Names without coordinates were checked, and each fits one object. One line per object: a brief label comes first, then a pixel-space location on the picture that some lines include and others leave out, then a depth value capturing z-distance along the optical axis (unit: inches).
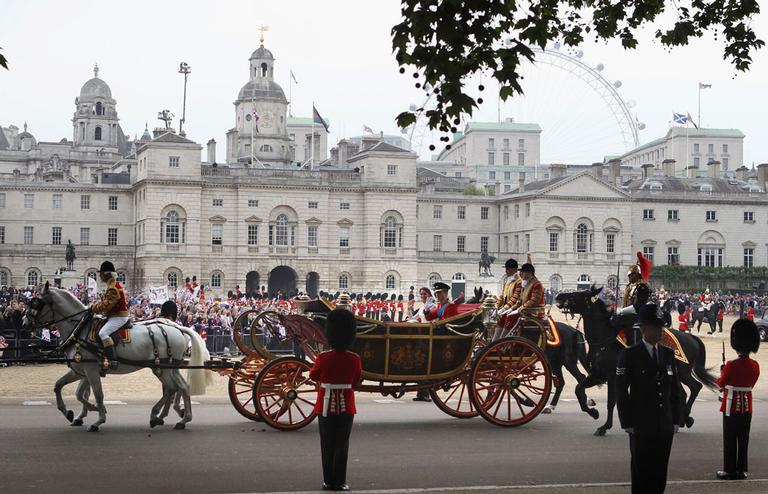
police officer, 393.8
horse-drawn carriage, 581.6
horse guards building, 3097.9
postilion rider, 588.4
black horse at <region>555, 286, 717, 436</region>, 632.4
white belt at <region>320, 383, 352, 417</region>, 436.8
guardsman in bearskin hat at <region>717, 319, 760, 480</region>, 480.7
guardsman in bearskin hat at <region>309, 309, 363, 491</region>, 435.5
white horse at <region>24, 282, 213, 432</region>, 585.9
